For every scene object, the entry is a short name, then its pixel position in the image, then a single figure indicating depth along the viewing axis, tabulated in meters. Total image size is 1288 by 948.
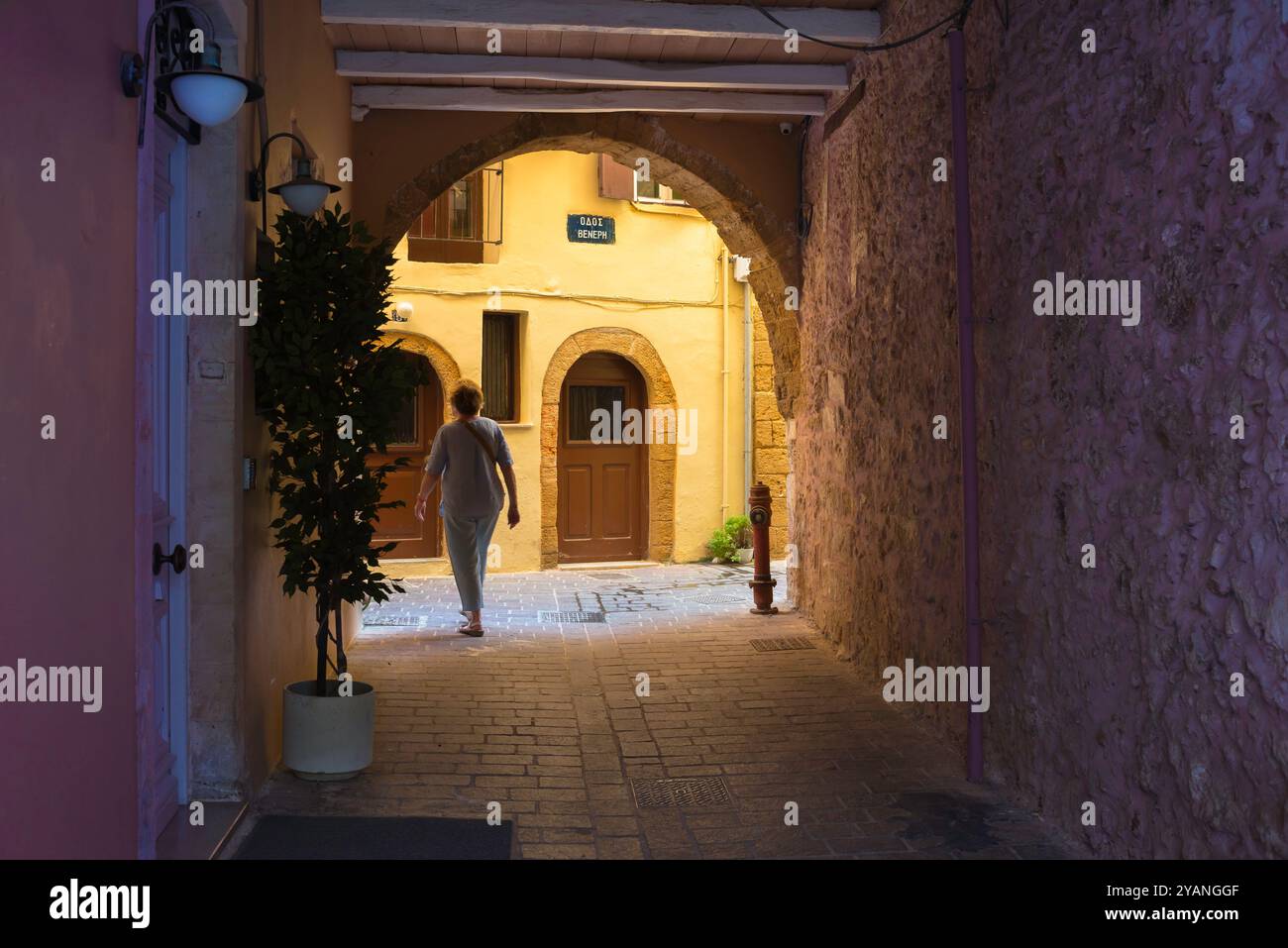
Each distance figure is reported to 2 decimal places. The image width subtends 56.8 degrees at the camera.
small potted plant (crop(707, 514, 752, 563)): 13.70
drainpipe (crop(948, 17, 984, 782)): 4.97
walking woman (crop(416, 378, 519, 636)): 8.24
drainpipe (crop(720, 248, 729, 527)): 14.04
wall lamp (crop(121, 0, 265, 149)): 3.44
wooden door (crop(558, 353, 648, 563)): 13.83
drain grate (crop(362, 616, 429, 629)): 8.87
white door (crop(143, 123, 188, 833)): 4.15
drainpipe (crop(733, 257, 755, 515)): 14.12
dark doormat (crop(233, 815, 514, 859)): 3.99
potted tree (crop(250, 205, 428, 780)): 4.59
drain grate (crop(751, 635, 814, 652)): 7.85
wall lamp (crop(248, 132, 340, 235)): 4.79
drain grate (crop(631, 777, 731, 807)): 4.66
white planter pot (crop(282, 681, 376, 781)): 4.76
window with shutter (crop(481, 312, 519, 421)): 13.37
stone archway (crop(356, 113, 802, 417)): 8.66
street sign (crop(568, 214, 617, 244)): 13.46
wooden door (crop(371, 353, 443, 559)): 12.75
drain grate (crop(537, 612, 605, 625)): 9.26
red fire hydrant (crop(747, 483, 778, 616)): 9.27
